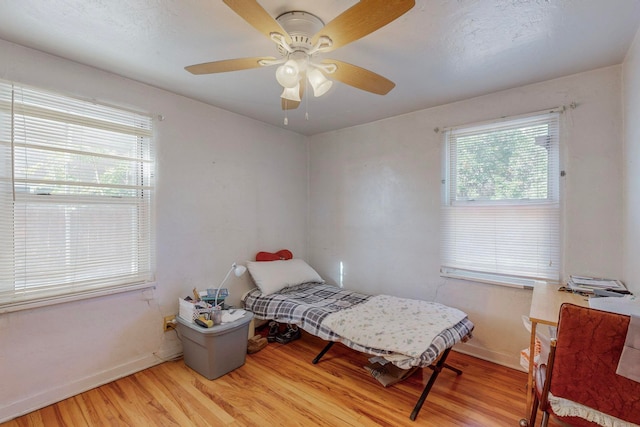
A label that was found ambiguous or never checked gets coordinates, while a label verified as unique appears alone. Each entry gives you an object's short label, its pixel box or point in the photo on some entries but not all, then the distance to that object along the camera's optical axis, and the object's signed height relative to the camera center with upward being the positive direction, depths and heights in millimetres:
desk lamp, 2527 -519
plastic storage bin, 2258 -1079
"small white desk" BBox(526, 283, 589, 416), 1499 -556
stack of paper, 1924 -495
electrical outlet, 2533 -964
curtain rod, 2234 +793
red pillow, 3291 -505
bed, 1947 -857
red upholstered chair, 1104 -629
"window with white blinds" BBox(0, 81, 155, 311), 1848 +104
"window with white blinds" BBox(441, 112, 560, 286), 2311 +83
